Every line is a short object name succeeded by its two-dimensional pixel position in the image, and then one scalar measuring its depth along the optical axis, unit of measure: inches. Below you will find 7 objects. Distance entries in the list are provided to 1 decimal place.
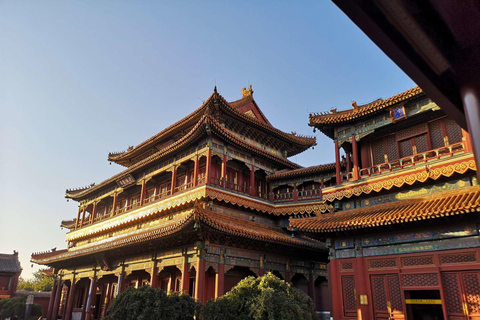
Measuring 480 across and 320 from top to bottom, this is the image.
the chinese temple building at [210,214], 638.5
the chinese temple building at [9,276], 1552.7
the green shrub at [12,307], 1101.7
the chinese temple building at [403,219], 403.9
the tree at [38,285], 2186.8
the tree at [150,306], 442.6
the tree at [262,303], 385.4
